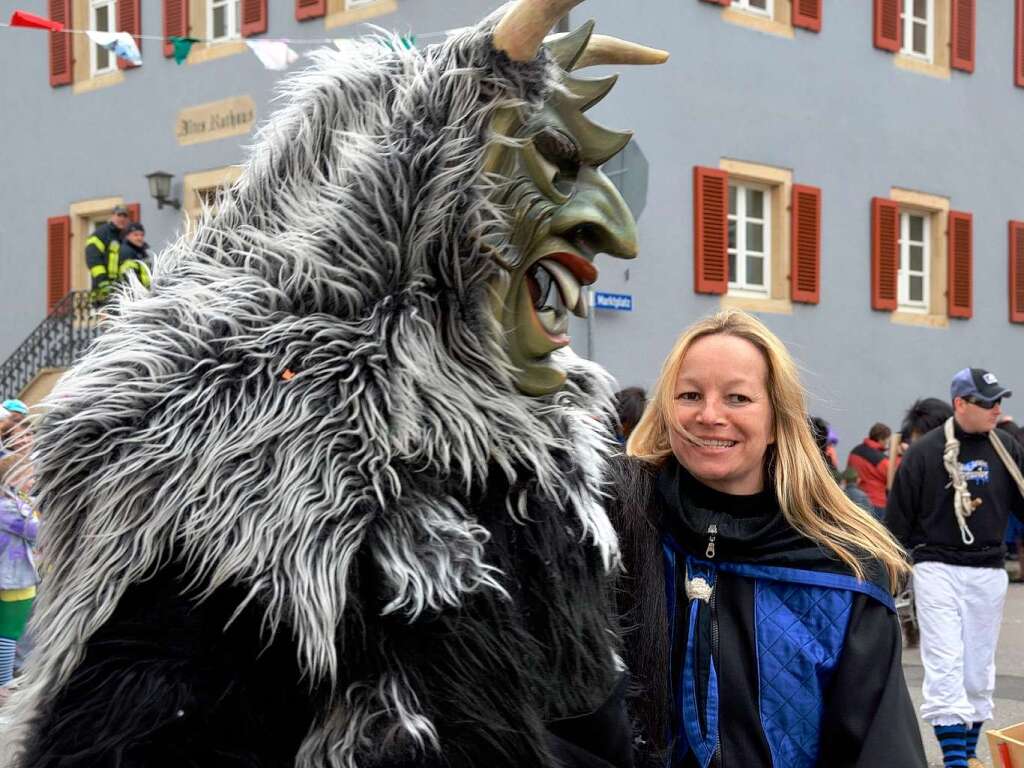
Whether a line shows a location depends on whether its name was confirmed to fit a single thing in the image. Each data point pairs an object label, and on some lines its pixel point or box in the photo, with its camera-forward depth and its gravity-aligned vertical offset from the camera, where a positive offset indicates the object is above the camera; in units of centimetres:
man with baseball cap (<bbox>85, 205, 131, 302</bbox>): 1359 +128
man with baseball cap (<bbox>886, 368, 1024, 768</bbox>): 624 -86
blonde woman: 230 -41
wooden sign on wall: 1538 +302
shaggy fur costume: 152 -15
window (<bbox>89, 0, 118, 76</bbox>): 1720 +465
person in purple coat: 659 -117
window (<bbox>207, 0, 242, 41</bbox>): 1589 +435
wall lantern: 1577 +224
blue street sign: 1259 +63
